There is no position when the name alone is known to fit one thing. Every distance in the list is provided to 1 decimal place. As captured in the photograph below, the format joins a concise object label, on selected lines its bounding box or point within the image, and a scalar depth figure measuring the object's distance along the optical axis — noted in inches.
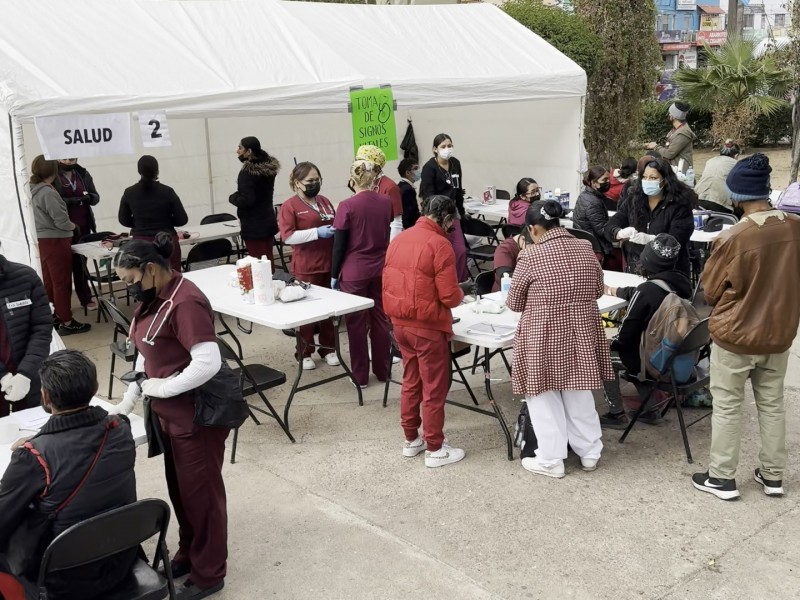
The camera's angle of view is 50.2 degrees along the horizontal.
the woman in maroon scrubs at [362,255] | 224.1
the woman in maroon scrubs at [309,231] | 241.0
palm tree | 623.5
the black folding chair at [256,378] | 194.4
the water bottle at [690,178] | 355.7
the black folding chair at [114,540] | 105.3
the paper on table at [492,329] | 190.5
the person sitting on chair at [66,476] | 107.3
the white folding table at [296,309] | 200.7
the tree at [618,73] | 505.4
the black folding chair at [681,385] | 183.6
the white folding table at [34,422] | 129.1
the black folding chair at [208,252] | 296.2
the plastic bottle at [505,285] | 210.5
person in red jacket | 174.9
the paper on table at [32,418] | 139.3
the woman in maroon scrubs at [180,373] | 128.5
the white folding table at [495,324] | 186.2
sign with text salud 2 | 213.6
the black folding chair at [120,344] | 222.2
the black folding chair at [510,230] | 324.2
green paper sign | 270.4
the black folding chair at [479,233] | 327.0
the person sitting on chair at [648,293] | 192.7
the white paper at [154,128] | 232.1
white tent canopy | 225.0
